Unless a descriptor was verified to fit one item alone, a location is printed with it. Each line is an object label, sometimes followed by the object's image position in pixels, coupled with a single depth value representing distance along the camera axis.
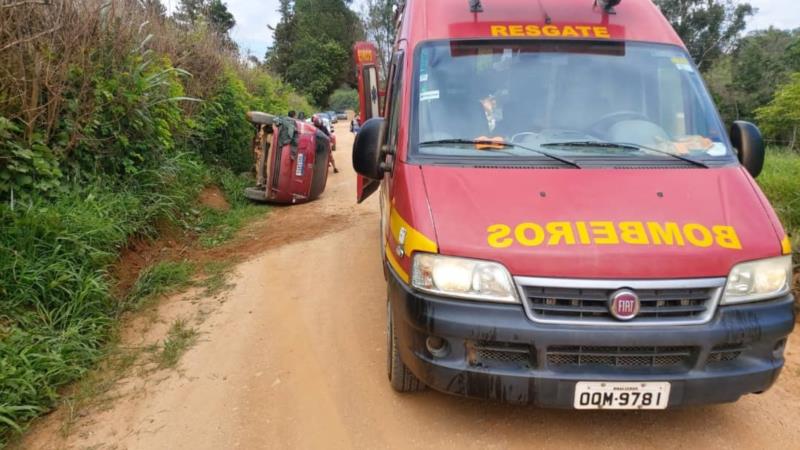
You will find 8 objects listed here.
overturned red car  8.77
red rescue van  2.41
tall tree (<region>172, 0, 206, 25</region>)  10.28
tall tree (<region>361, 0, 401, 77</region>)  58.41
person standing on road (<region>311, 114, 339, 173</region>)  12.18
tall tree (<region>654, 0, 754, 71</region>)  41.41
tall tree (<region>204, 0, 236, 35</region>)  41.96
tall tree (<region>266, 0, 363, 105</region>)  50.81
